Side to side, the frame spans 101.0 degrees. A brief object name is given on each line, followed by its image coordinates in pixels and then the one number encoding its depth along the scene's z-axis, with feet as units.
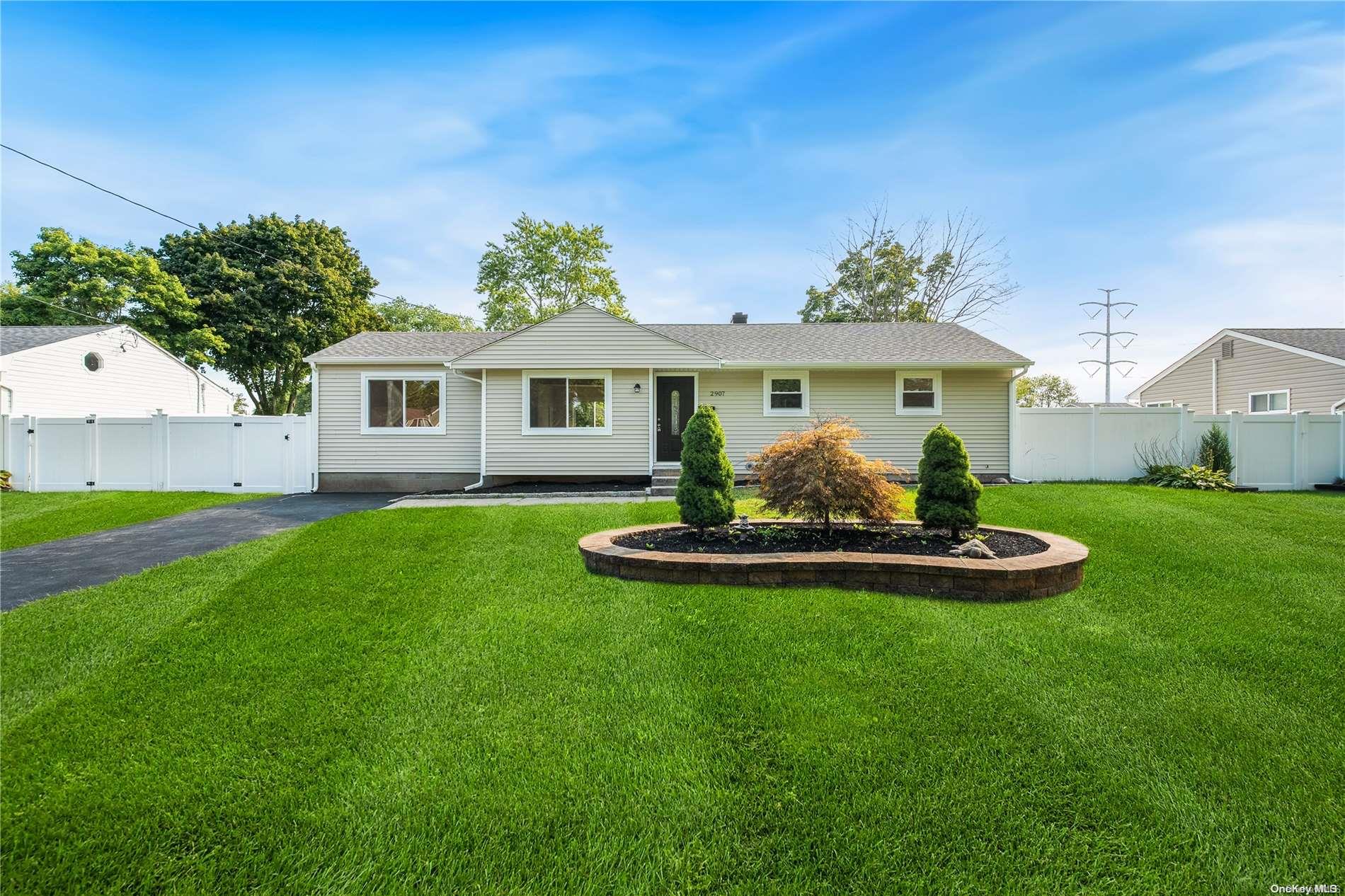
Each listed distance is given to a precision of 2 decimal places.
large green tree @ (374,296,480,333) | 106.93
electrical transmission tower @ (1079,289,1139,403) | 90.38
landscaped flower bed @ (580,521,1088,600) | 15.34
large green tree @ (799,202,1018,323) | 77.30
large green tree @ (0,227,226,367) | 73.26
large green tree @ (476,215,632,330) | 94.48
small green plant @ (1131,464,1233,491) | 36.70
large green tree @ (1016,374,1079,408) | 135.74
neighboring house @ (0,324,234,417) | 49.73
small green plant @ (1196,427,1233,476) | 38.93
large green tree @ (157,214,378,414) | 78.02
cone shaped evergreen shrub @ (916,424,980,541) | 18.75
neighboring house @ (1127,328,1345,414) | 48.19
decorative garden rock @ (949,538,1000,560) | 16.72
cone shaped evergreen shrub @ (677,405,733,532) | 19.38
